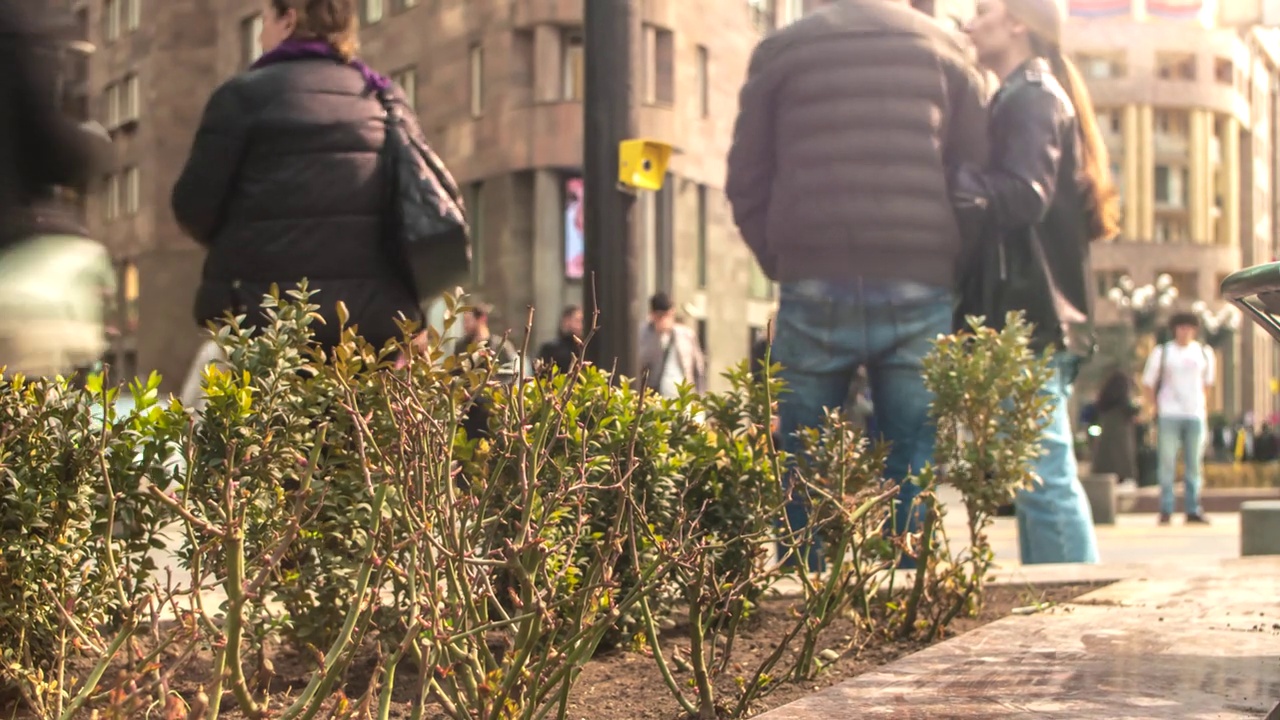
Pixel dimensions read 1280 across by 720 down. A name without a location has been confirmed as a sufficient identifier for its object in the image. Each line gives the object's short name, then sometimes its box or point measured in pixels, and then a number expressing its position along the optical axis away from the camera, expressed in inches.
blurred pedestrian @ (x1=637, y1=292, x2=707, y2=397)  510.3
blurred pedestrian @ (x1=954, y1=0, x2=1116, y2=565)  276.4
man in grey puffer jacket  261.3
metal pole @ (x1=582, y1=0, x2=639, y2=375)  242.8
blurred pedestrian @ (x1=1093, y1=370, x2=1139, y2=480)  839.1
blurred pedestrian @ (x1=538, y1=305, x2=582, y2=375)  485.9
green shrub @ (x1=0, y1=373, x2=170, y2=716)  124.1
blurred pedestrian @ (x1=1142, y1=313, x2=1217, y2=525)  603.8
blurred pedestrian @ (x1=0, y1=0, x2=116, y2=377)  135.1
